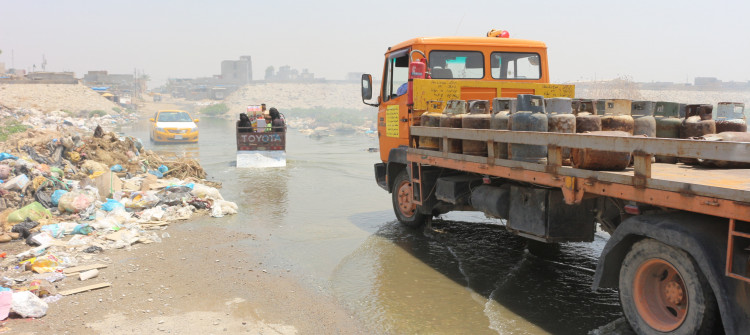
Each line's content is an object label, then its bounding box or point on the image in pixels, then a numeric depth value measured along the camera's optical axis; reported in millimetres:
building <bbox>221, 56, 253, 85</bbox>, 170375
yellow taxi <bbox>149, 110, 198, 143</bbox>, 21625
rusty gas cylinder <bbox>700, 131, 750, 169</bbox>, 4352
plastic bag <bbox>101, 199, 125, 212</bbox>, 8781
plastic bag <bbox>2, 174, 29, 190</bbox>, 8961
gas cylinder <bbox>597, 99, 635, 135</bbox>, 5016
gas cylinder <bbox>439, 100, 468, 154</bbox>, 6555
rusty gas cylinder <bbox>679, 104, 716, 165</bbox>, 4809
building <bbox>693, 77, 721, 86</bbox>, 67500
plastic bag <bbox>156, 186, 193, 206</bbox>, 9453
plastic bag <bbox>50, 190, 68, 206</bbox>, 8828
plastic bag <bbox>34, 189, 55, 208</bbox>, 8780
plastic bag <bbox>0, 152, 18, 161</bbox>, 10248
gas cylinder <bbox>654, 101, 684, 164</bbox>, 5121
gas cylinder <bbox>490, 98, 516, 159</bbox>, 5637
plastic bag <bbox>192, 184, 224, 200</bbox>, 10070
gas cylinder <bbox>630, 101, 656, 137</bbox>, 5020
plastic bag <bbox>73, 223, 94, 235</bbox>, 7605
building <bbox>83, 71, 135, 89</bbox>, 100212
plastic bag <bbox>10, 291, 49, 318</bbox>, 4797
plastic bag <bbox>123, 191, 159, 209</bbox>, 9242
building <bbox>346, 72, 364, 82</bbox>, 149725
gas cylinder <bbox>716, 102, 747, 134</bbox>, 4840
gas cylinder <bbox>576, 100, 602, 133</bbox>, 5121
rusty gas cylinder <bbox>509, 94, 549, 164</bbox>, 5164
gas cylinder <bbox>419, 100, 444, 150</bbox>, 7080
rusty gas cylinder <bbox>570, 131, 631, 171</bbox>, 4300
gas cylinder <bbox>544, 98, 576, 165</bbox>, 5070
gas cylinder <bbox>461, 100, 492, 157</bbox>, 6134
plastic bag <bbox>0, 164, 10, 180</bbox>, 9367
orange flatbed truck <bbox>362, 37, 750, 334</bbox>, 3334
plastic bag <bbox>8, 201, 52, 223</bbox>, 7844
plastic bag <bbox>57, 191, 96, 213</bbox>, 8523
